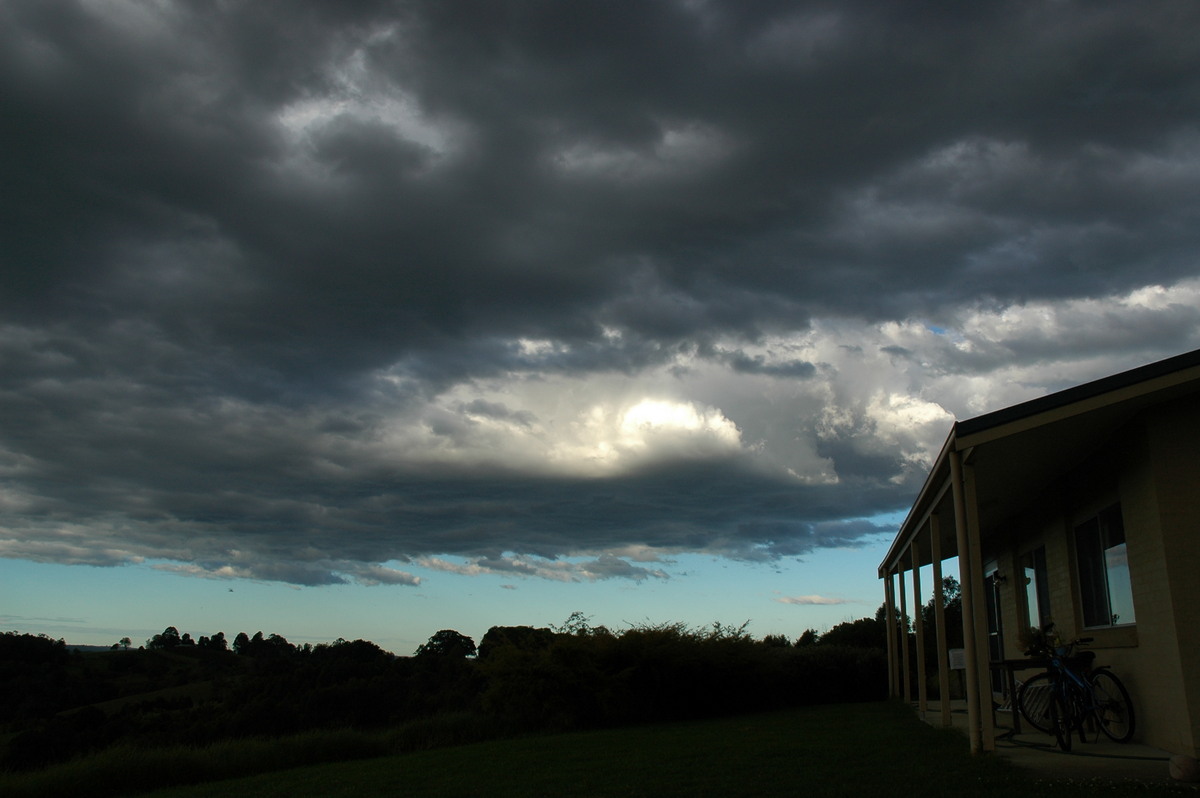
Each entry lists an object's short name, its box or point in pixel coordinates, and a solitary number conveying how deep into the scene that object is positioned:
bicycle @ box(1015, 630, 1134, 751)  8.91
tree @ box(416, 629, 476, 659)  36.85
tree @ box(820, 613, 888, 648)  36.19
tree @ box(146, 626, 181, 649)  45.89
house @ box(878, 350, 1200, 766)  7.86
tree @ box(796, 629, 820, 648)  39.41
